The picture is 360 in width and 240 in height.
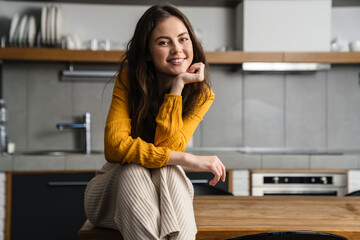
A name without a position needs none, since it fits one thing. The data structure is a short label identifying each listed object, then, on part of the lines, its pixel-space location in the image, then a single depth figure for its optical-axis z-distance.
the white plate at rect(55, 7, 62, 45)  3.09
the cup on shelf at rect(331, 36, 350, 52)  3.23
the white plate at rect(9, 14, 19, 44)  3.06
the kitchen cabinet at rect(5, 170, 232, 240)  2.68
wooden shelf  2.96
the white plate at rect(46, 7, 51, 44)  3.07
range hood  3.09
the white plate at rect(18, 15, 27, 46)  3.06
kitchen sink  3.16
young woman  0.99
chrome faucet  3.13
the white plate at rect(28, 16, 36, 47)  3.06
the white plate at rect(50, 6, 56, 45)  3.07
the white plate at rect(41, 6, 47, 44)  3.07
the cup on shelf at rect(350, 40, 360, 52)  3.19
